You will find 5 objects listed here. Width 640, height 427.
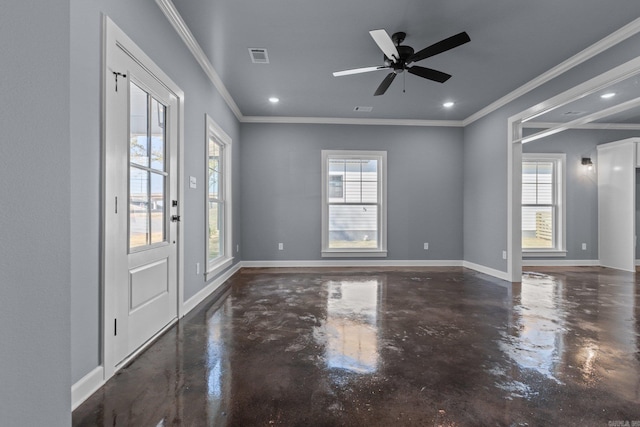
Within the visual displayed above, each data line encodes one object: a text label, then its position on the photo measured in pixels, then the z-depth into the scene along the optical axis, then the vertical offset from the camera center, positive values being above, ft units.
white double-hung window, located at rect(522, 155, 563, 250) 20.94 +0.89
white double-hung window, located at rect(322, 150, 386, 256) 20.49 +0.76
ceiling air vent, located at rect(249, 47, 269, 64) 11.66 +6.09
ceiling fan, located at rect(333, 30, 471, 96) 9.02 +5.10
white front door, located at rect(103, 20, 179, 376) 6.67 +0.24
